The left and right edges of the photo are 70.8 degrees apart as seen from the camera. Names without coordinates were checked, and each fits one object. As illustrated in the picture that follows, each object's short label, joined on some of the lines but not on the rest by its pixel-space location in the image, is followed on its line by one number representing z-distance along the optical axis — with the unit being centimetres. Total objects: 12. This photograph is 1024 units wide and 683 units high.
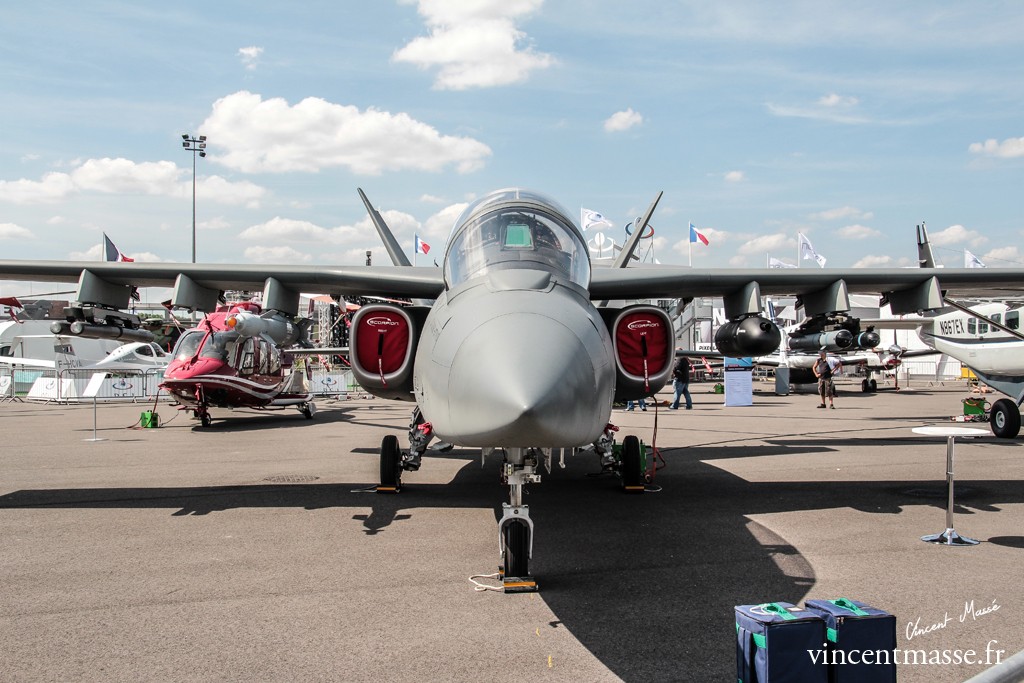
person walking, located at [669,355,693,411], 2210
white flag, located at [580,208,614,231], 3028
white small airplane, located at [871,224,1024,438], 1431
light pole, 4213
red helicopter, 1686
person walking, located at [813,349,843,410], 2385
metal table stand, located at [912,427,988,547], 610
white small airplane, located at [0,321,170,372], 3138
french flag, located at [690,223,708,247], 3350
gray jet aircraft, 409
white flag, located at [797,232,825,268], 3831
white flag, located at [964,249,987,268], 3675
